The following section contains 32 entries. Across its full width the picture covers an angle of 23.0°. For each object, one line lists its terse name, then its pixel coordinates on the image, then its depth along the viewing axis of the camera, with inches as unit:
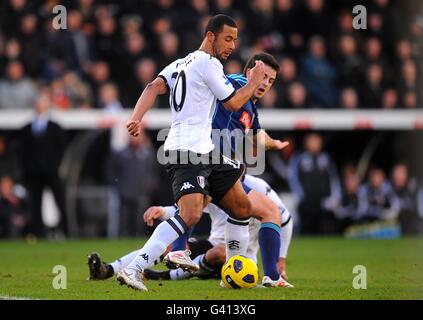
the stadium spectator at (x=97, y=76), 751.7
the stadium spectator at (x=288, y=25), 823.1
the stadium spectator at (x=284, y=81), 767.7
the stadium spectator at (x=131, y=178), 723.4
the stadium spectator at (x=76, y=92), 746.8
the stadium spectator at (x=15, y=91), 736.3
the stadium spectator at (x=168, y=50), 752.3
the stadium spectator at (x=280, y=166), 797.9
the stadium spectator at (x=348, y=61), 796.6
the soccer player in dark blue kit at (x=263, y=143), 371.9
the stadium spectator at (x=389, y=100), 777.6
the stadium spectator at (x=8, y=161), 753.6
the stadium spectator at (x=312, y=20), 832.9
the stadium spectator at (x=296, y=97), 760.3
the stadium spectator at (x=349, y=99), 771.4
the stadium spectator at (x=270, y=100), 761.6
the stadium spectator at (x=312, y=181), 749.9
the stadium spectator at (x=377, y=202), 763.4
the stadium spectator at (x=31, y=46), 758.5
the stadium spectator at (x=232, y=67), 723.4
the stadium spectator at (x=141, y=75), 740.6
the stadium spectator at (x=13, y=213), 717.3
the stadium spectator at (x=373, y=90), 782.5
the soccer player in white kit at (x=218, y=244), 407.8
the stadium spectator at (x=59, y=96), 743.7
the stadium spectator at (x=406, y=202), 757.3
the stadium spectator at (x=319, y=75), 785.6
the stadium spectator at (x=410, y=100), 780.6
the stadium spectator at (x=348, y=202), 768.3
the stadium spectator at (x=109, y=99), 737.0
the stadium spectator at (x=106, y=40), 782.5
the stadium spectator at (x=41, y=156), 698.2
